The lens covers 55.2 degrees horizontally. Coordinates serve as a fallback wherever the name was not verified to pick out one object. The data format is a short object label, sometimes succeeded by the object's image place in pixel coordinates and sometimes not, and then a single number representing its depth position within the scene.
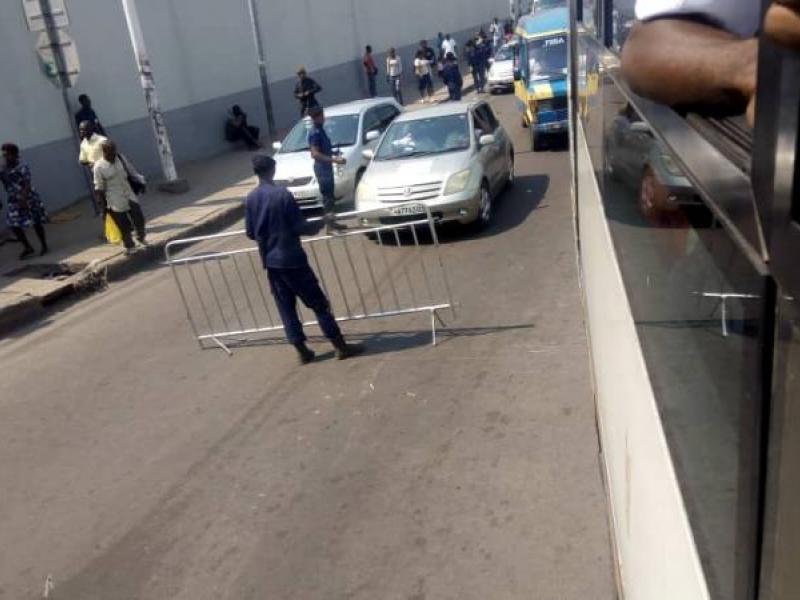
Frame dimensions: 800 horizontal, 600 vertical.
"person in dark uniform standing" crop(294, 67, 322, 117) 18.42
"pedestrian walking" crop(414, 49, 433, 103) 25.64
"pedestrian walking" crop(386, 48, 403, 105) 23.91
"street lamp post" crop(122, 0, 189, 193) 13.40
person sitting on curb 19.39
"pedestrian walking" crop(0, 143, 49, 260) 10.77
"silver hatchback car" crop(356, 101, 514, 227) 9.46
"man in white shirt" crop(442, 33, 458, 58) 24.24
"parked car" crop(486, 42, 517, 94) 26.84
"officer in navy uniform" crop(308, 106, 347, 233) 10.75
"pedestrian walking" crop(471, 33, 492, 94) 27.94
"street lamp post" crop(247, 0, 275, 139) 20.21
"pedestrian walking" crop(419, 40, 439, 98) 26.20
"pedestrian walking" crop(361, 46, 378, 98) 25.66
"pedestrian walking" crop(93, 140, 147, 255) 10.34
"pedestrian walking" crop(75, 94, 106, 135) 13.92
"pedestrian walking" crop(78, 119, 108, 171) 10.89
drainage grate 10.18
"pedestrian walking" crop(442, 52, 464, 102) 23.92
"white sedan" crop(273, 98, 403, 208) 11.64
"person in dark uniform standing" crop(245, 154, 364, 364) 6.10
